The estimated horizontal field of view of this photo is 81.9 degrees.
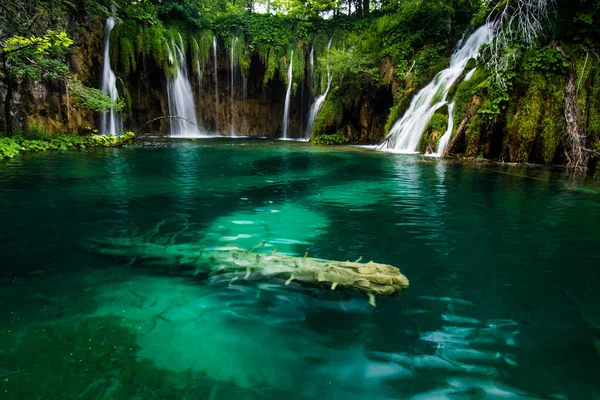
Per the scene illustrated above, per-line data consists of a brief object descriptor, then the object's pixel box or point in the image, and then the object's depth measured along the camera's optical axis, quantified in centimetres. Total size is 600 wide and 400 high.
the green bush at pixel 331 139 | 1975
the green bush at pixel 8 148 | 1067
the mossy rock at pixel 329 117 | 2014
